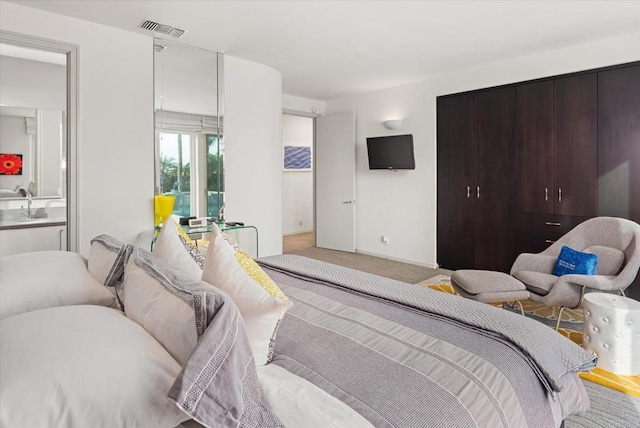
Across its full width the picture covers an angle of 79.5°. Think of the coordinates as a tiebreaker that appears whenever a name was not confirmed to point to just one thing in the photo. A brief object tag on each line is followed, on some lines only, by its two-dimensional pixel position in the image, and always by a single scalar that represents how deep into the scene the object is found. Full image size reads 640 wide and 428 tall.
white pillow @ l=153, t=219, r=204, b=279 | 1.65
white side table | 2.47
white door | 6.43
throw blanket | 0.81
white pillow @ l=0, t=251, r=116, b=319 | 1.43
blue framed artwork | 8.59
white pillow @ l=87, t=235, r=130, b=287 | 1.62
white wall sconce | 5.73
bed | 0.82
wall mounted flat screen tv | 5.55
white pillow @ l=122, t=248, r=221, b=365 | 0.94
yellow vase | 3.76
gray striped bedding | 1.10
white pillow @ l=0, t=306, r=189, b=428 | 0.77
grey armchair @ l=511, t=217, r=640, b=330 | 2.94
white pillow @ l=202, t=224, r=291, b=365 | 1.19
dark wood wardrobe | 3.83
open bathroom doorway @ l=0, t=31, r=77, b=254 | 3.10
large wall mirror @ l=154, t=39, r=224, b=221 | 3.84
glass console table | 3.81
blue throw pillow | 3.14
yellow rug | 2.37
